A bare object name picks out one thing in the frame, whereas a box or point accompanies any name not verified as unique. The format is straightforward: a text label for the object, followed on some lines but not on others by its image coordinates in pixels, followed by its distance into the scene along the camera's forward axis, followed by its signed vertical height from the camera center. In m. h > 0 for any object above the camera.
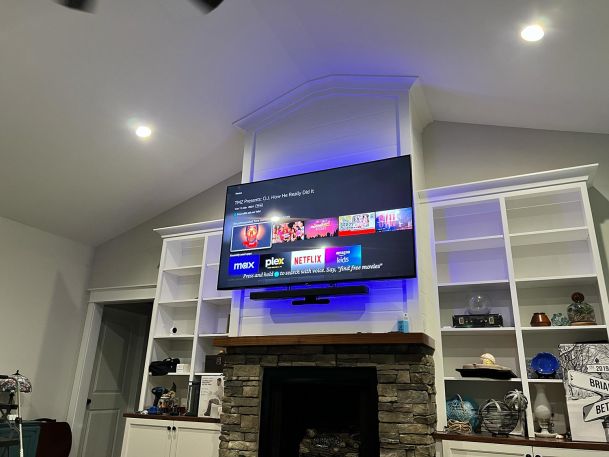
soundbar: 3.48 +0.78
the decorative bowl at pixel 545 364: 3.25 +0.29
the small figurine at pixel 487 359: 3.33 +0.31
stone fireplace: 3.13 +0.04
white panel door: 5.47 +0.13
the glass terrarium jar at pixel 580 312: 3.16 +0.63
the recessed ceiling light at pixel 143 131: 4.29 +2.32
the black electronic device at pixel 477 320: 3.43 +0.60
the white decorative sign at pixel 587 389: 2.88 +0.12
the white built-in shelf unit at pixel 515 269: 3.32 +1.01
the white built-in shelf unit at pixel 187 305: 4.53 +0.87
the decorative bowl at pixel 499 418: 3.07 -0.08
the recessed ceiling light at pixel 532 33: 2.88 +2.23
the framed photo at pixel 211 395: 4.05 +0.00
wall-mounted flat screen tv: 3.52 +1.32
